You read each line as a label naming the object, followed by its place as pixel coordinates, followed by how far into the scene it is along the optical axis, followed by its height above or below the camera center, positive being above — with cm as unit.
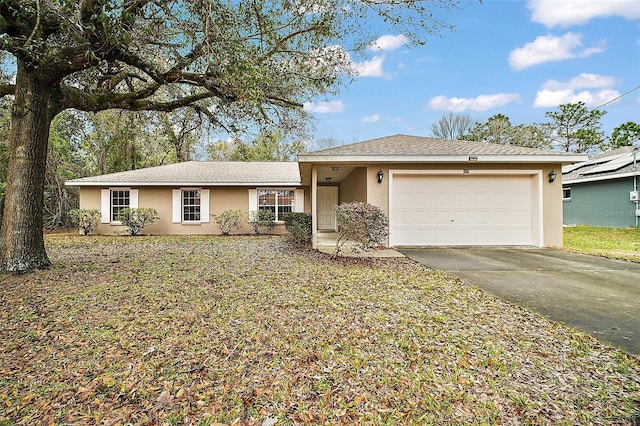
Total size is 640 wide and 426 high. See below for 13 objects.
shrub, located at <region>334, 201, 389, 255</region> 651 -26
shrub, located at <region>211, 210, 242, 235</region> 1316 -34
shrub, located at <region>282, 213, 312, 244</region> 1013 -53
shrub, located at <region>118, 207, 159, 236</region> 1272 -21
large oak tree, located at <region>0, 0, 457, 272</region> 474 +288
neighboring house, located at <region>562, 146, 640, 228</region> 1348 +91
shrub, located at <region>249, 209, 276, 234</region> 1324 -39
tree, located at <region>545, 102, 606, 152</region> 2528 +680
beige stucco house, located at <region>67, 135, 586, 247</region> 815 +60
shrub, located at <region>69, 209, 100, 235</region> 1277 -24
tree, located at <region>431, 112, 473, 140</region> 2812 +769
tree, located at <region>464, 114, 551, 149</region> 2620 +645
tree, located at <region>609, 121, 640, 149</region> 2362 +572
